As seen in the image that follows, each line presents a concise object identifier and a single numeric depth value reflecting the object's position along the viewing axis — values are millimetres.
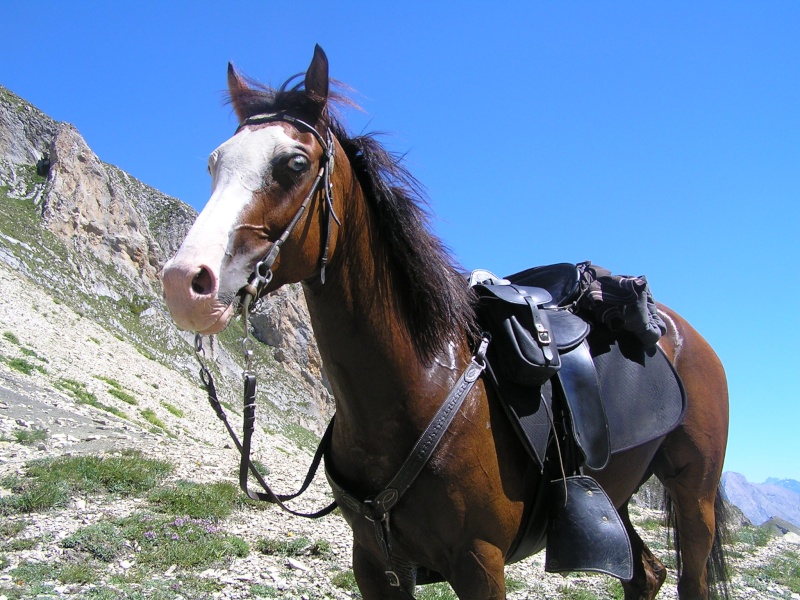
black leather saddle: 2840
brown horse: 2268
